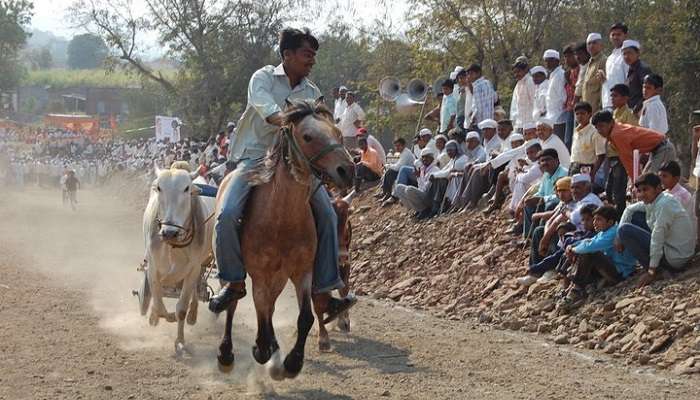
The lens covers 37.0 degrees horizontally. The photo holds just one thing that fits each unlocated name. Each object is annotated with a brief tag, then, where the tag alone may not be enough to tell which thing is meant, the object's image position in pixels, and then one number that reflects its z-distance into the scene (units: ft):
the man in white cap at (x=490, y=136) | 53.31
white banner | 133.96
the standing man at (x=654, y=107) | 39.50
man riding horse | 26.50
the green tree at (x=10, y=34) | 288.92
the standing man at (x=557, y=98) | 48.03
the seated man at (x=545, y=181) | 43.16
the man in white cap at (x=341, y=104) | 73.56
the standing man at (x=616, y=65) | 43.39
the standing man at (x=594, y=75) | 45.57
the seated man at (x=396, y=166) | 62.95
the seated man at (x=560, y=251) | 37.86
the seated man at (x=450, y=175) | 54.19
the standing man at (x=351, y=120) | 71.77
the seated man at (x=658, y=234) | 34.41
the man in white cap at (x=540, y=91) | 49.73
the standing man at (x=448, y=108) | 60.64
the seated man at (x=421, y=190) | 56.59
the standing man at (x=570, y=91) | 47.47
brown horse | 24.99
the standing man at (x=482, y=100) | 56.18
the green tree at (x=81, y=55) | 610.24
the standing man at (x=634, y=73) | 42.52
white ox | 33.27
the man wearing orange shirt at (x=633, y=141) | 37.91
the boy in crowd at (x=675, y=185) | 35.32
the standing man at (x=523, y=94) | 51.96
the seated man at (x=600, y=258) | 36.06
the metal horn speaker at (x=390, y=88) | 75.72
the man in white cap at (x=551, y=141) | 45.93
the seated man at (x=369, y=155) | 61.11
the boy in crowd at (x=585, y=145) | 41.78
